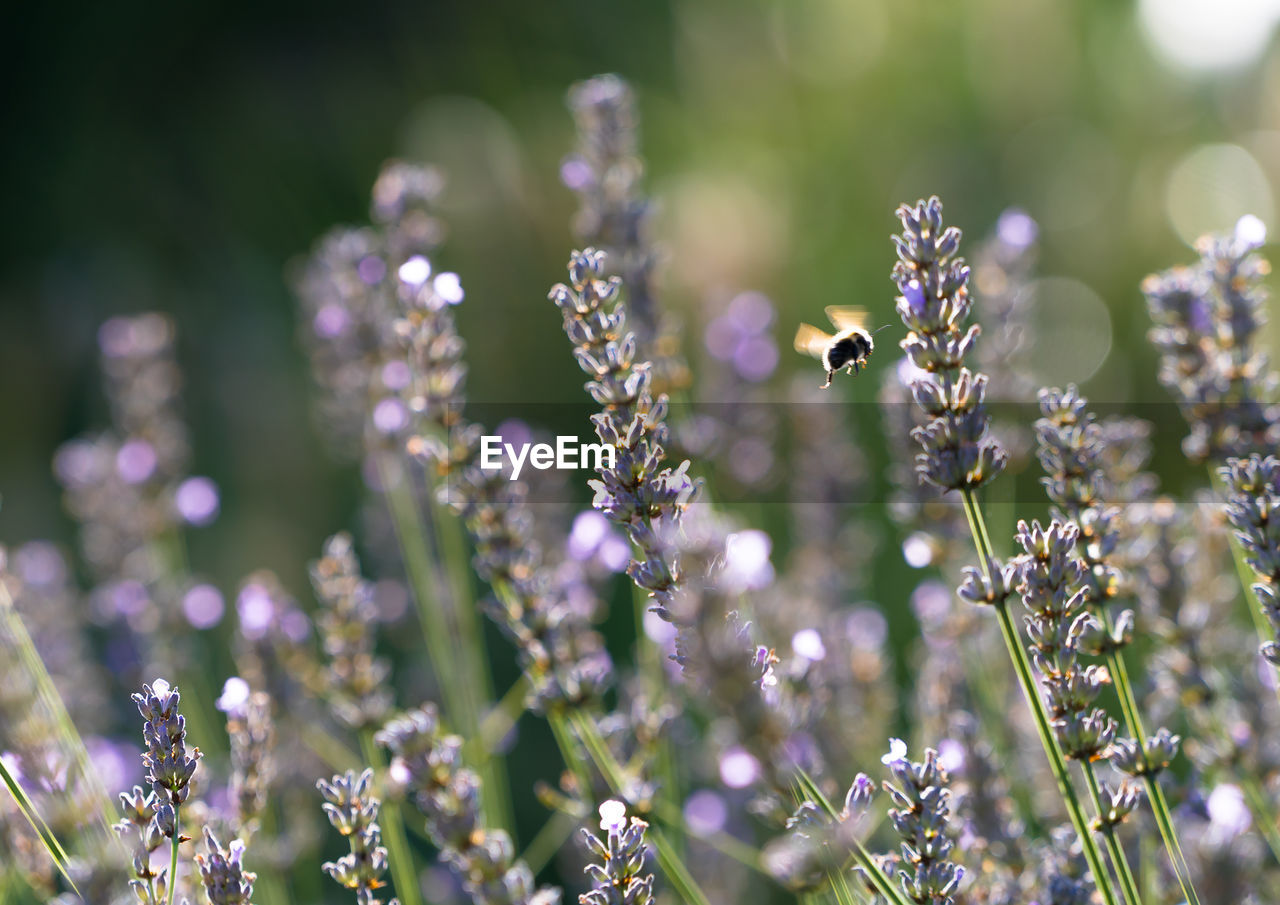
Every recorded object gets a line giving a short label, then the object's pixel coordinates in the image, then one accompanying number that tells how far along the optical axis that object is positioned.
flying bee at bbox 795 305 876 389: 0.82
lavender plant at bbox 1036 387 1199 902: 0.77
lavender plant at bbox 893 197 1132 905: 0.76
